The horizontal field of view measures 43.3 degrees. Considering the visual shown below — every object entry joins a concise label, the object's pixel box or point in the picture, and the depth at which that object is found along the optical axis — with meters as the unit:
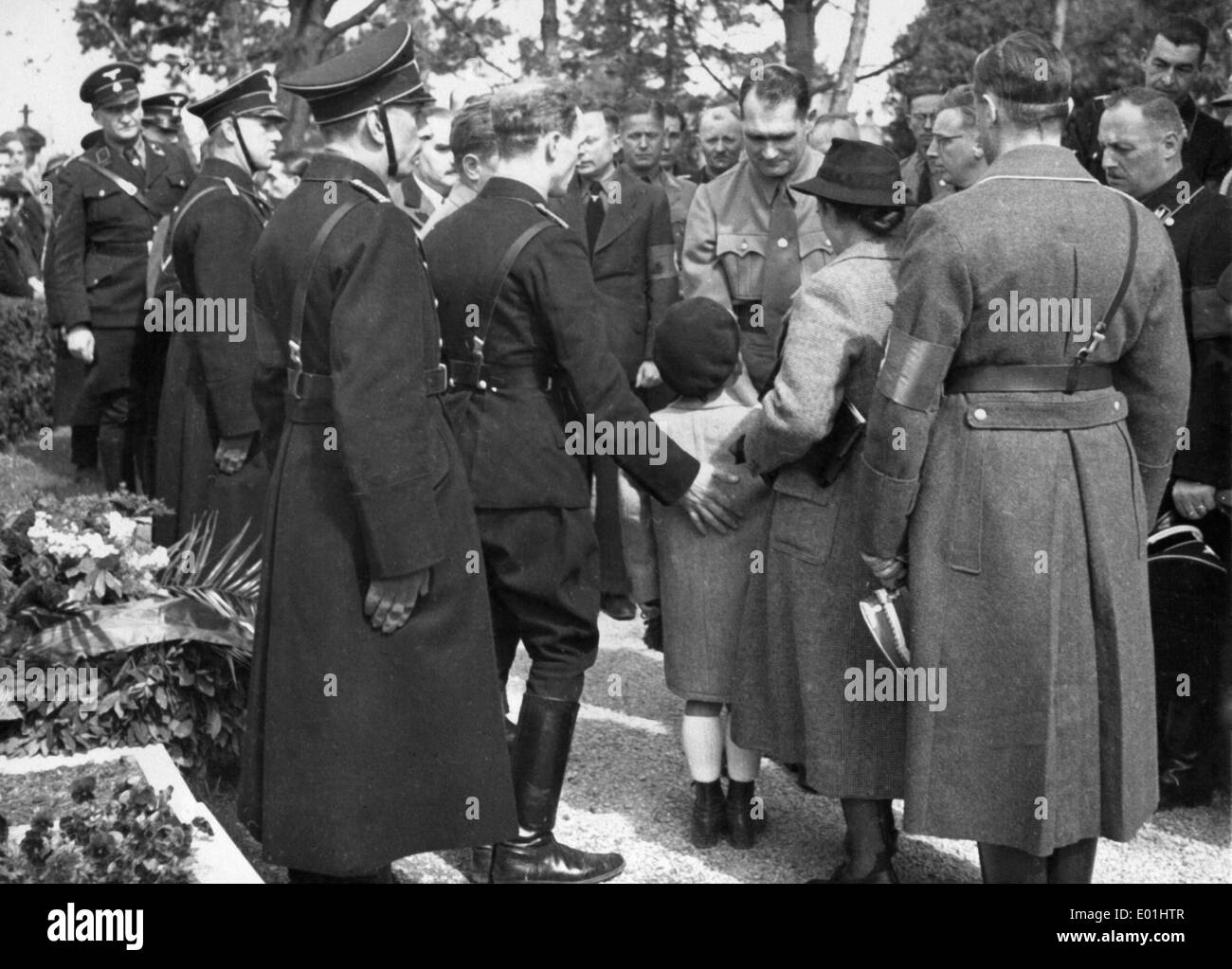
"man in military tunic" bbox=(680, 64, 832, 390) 5.93
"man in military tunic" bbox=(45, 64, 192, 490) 8.25
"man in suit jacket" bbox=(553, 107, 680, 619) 7.52
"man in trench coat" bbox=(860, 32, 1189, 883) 3.55
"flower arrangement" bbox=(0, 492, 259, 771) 4.54
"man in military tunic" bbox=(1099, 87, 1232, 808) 4.75
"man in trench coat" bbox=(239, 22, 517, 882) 3.56
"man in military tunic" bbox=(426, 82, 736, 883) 4.10
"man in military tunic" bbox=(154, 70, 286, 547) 5.68
